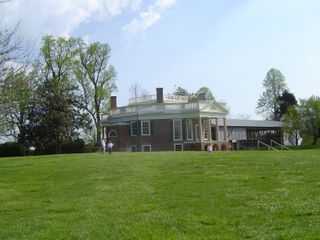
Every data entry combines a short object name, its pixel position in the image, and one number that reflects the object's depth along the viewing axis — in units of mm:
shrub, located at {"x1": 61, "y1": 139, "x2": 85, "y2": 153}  65625
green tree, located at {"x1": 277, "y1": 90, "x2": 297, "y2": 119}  100625
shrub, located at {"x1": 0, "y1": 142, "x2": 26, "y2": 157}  57469
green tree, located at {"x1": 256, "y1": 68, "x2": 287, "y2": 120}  107062
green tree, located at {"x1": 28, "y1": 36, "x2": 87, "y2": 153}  62406
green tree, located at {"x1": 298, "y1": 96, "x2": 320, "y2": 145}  74250
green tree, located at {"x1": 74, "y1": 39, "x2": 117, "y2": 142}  78562
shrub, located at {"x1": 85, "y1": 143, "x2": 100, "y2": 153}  67000
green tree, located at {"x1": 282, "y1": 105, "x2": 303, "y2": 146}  75812
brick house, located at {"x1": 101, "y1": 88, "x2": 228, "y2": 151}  63844
